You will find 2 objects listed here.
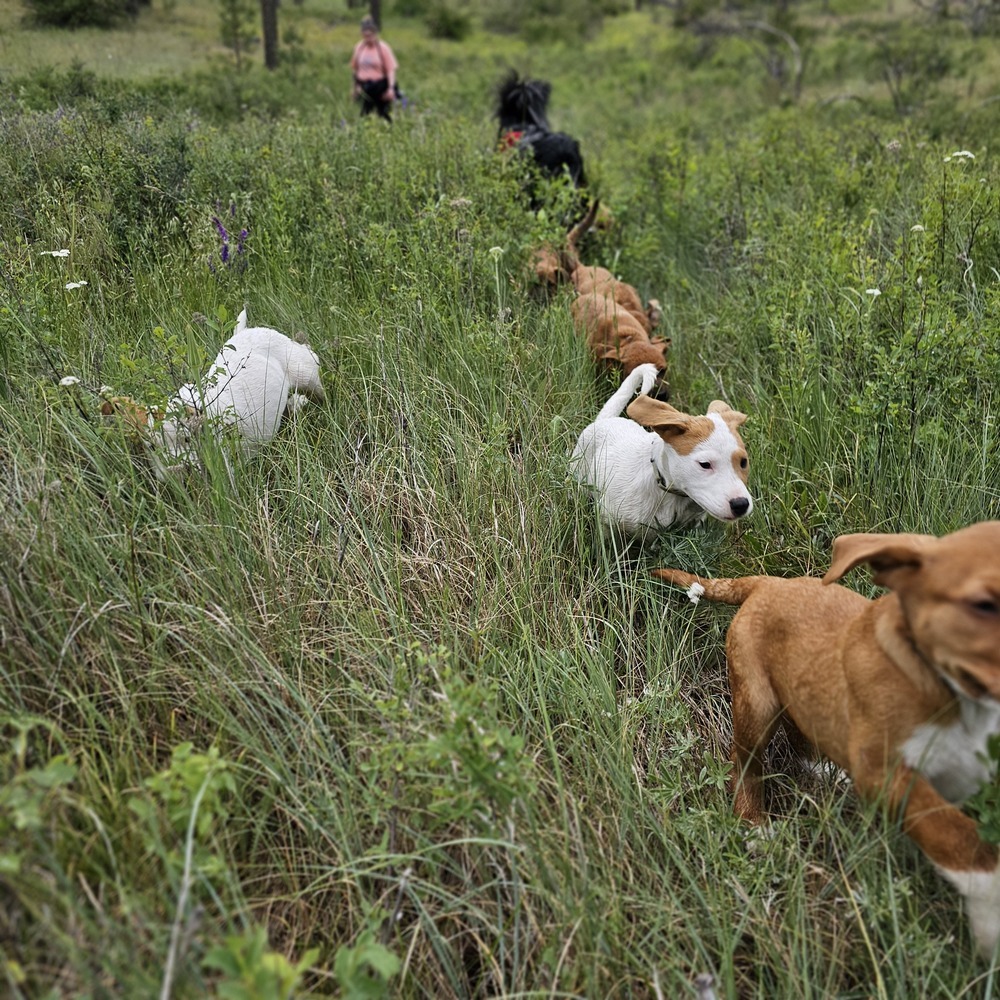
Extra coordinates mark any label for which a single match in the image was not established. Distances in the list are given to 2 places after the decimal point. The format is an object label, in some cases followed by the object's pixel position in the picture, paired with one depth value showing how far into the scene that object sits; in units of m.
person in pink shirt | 11.05
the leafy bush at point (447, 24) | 27.94
